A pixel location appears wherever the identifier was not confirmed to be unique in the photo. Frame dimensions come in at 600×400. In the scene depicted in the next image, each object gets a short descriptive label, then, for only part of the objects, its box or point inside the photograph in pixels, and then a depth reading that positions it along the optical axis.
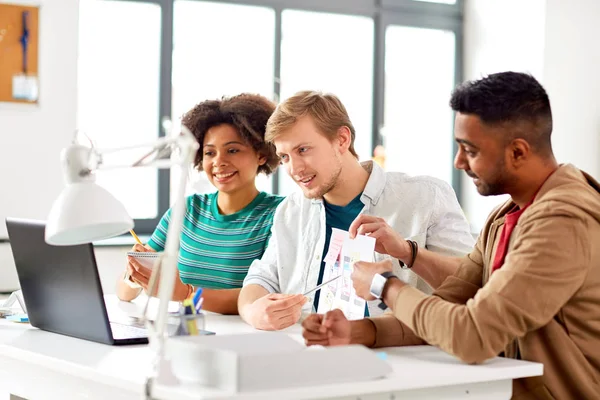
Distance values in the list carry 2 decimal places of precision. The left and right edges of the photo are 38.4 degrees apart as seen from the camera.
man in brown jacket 1.67
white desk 1.57
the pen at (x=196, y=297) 1.84
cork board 4.30
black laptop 1.99
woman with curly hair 2.94
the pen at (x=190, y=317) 1.79
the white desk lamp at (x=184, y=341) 1.50
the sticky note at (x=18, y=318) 2.40
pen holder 1.79
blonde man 2.57
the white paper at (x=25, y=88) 4.33
